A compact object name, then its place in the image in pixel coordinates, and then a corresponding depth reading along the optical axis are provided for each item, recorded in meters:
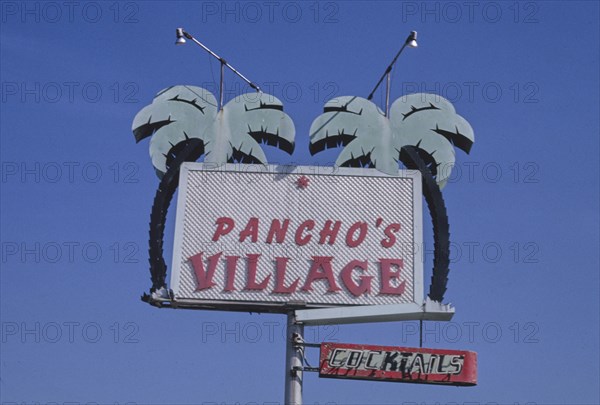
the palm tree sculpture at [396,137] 25.06
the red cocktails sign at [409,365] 23.16
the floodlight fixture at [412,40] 24.88
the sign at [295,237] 24.09
